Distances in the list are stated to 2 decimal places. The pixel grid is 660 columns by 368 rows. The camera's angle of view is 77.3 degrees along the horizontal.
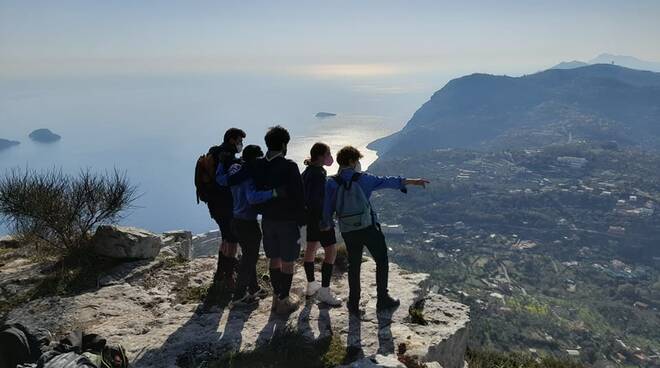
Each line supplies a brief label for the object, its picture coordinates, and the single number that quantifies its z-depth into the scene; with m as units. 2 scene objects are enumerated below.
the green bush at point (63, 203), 8.55
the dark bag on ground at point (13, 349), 4.09
